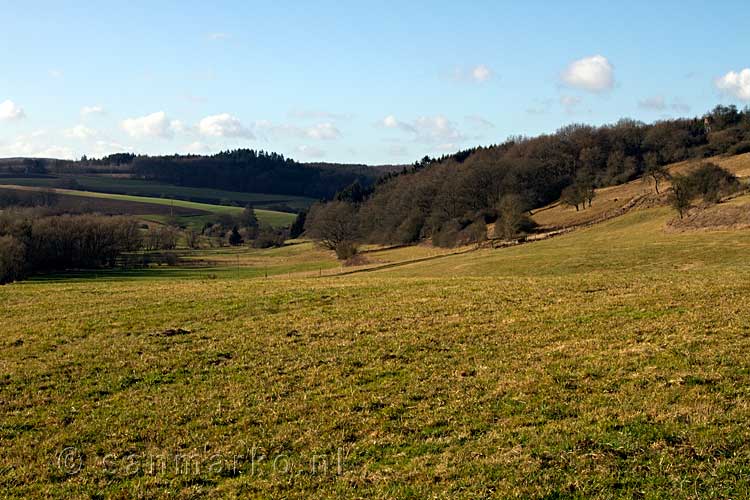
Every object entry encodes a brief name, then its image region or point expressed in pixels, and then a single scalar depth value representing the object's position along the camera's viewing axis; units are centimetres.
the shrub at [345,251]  9412
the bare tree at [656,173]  9179
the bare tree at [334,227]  11600
